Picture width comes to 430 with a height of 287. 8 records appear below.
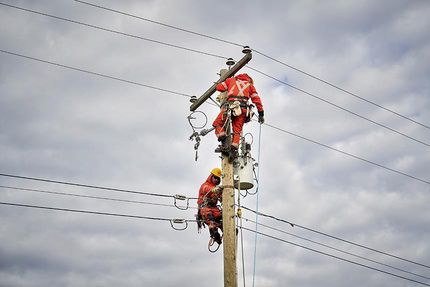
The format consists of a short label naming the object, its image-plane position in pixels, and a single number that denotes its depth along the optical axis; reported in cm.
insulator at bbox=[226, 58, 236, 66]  996
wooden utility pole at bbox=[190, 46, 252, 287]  819
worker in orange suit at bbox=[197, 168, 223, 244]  1004
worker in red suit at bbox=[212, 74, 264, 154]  940
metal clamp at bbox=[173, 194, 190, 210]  1011
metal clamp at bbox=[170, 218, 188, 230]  998
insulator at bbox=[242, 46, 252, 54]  963
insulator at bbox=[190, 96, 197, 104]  1059
